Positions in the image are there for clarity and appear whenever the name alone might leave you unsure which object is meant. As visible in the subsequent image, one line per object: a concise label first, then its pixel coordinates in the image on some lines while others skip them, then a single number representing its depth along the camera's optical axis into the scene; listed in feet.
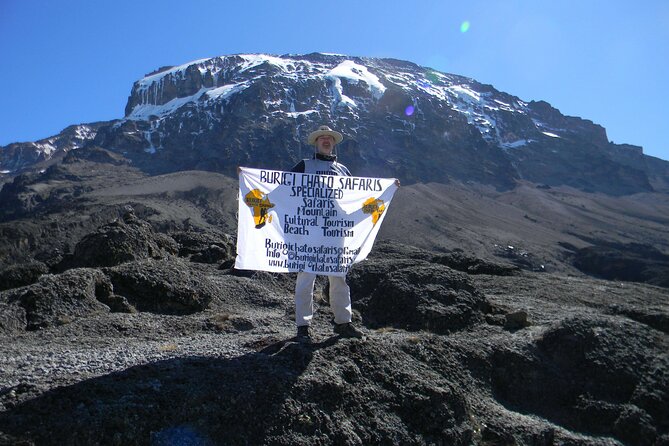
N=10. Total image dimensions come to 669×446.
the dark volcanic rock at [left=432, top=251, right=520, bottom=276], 46.42
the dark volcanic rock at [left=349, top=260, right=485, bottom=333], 26.78
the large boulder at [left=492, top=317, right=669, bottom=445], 20.20
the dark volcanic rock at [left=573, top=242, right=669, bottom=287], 206.18
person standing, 20.40
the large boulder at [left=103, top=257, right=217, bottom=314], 28.53
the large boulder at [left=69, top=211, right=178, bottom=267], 35.01
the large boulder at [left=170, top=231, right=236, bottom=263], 43.73
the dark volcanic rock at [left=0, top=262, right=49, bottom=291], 33.53
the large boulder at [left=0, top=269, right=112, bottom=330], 23.58
